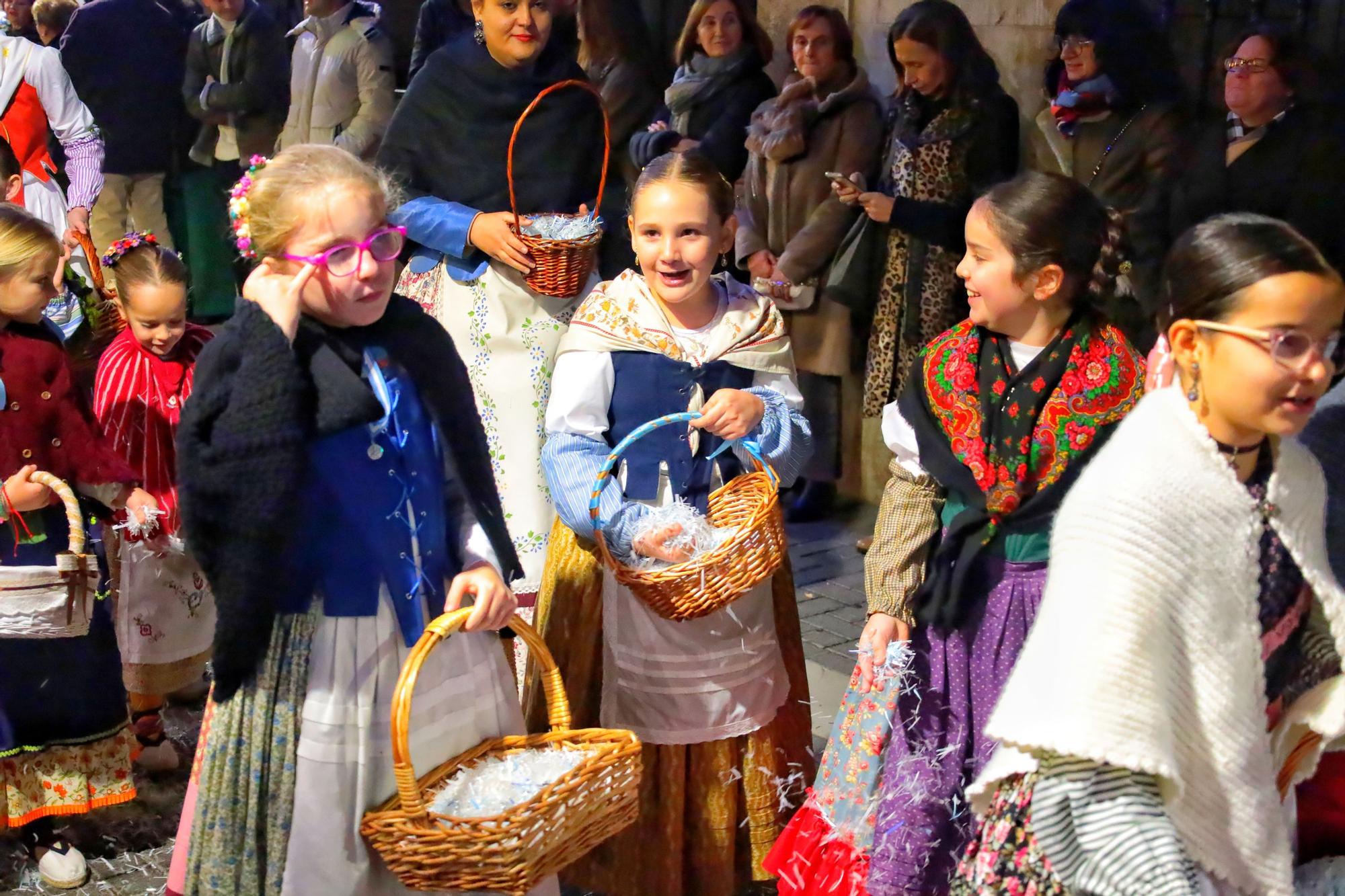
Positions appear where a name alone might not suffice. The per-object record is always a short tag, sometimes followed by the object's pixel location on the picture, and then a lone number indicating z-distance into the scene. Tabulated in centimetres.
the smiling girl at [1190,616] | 195
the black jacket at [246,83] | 675
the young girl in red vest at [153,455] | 402
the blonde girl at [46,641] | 342
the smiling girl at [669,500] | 327
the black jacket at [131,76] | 692
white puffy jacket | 616
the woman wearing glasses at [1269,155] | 362
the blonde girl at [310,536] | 247
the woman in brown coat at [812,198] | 568
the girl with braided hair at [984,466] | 284
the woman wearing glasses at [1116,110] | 416
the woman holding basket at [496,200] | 387
